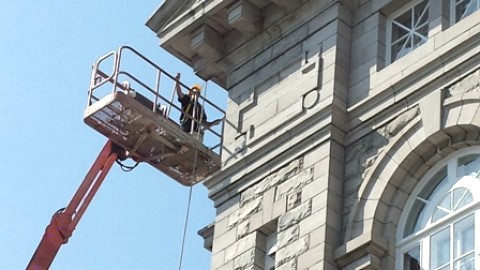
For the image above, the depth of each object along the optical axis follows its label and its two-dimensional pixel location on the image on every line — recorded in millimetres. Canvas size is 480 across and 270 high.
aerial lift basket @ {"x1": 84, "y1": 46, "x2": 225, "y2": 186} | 29875
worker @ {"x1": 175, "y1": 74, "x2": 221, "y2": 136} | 30734
